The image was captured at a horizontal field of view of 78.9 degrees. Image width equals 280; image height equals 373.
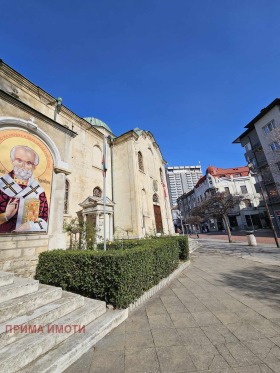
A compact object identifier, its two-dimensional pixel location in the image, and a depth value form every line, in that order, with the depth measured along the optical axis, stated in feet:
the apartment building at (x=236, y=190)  137.08
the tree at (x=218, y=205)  78.48
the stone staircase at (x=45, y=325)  8.43
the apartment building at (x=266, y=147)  85.42
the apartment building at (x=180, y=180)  422.82
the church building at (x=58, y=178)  21.27
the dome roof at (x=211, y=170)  167.71
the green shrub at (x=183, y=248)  35.29
